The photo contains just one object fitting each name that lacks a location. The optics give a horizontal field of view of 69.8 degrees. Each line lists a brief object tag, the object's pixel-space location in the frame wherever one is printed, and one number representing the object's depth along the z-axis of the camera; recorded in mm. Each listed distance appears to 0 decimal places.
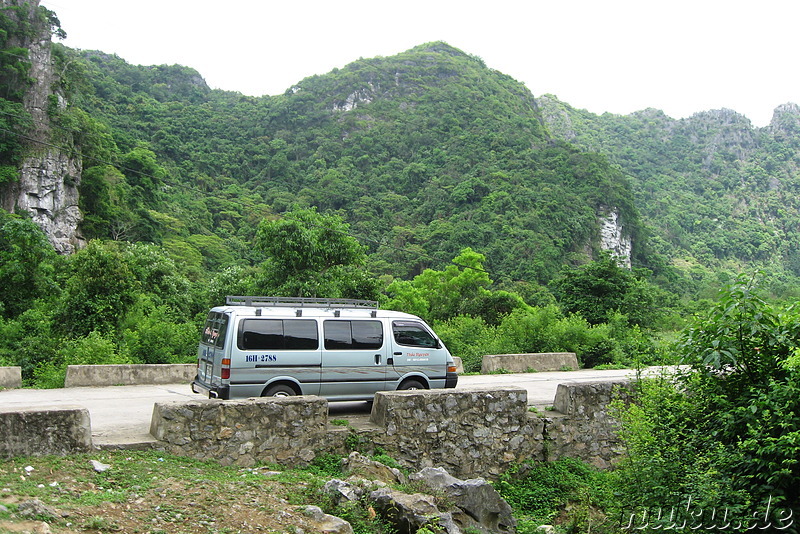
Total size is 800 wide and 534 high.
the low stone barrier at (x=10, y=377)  13242
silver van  9055
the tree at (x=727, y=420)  5617
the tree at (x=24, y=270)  25734
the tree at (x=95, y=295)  20625
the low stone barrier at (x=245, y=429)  6859
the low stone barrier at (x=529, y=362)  18859
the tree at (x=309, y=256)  22750
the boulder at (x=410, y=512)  5691
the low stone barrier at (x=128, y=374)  13297
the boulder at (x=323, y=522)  5317
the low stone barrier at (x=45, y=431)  5727
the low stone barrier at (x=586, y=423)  9711
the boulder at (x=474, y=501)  6809
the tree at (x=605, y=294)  27734
